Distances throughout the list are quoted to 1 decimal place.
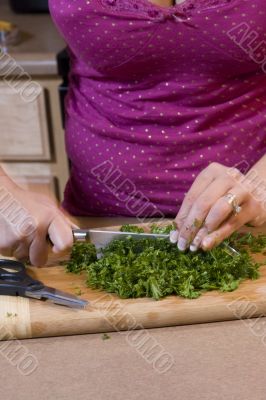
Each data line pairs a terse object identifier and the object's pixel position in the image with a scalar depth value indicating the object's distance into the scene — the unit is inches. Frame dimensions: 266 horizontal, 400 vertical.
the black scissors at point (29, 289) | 37.5
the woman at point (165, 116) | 39.5
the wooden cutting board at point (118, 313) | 36.9
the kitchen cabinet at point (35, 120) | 62.0
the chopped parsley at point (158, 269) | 38.1
